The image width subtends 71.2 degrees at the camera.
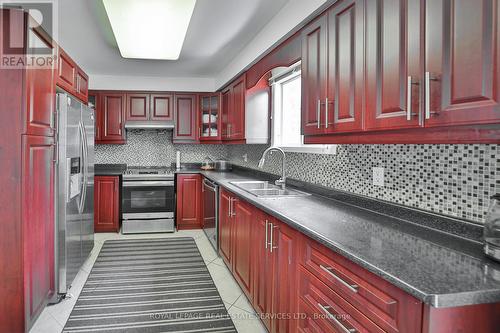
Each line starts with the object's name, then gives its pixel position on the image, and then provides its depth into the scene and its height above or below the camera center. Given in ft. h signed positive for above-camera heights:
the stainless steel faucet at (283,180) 10.19 -0.52
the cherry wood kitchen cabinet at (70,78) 9.16 +2.53
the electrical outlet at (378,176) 6.67 -0.25
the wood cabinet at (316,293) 3.31 -1.67
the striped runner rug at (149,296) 8.13 -3.69
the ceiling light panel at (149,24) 8.09 +3.67
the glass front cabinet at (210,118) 17.72 +2.30
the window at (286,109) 11.20 +1.88
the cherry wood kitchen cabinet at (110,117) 17.26 +2.23
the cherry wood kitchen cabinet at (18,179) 6.89 -0.36
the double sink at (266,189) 9.28 -0.81
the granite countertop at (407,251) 3.23 -1.10
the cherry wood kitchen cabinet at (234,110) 13.23 +2.17
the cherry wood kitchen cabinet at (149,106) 17.63 +2.84
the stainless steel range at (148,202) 16.20 -1.87
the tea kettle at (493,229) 3.91 -0.75
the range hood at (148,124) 17.47 +1.90
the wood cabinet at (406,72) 3.58 +1.19
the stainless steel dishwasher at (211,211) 12.73 -1.94
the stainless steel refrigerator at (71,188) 8.93 -0.74
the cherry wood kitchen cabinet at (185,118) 18.07 +2.28
